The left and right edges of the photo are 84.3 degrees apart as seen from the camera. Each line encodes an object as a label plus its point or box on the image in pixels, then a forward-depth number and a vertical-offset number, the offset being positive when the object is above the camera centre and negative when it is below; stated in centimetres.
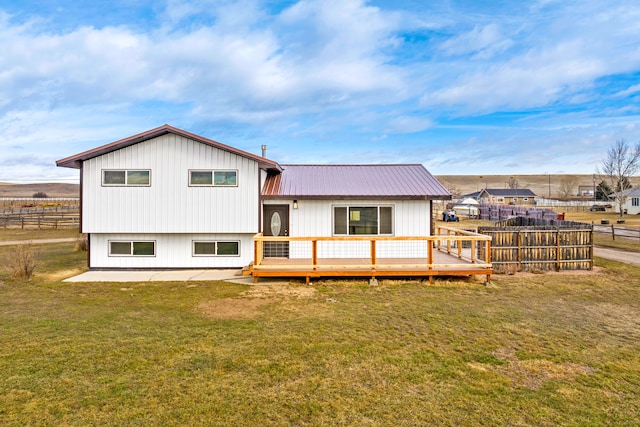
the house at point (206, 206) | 1178 +29
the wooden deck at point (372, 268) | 1018 -158
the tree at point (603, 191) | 6275 +384
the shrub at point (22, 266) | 1066 -152
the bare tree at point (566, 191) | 8494 +569
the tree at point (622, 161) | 4997 +720
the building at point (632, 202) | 4684 +133
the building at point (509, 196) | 7689 +378
